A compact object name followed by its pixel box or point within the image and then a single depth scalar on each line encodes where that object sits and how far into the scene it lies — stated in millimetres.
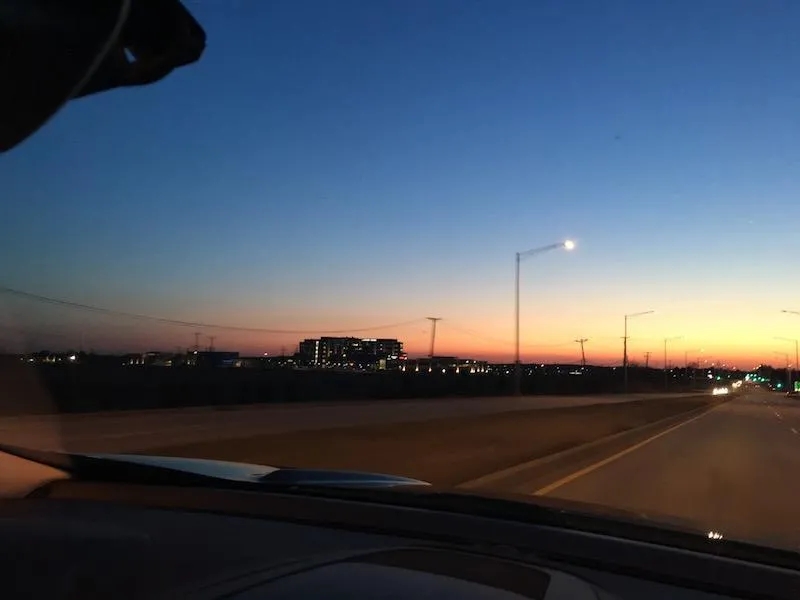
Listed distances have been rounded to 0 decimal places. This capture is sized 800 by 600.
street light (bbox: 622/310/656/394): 74081
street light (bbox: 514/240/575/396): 47022
